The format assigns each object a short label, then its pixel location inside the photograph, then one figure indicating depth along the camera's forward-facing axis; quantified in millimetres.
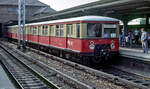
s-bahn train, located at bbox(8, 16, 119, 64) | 13094
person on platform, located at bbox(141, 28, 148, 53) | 14125
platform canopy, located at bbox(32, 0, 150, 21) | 13812
